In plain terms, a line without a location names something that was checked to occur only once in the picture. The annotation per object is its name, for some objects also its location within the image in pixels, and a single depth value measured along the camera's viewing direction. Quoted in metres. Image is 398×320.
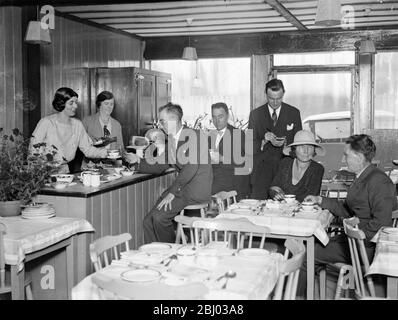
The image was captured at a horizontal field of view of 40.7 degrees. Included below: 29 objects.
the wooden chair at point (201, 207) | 5.11
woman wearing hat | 5.22
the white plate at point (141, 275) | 2.71
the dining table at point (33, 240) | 3.50
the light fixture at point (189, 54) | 9.12
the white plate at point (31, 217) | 4.11
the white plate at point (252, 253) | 3.20
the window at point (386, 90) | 9.44
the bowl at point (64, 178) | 4.69
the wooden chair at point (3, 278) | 3.47
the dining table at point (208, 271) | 2.66
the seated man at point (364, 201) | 4.02
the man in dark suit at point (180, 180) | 5.27
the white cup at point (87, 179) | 4.78
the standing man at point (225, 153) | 6.22
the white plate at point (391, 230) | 3.73
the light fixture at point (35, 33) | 6.16
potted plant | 4.13
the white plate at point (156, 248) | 3.28
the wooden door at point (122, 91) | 8.49
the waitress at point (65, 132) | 5.47
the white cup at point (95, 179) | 4.77
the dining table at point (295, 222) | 4.11
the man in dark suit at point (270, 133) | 6.34
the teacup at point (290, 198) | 4.89
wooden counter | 4.38
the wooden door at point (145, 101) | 8.76
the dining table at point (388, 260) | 3.04
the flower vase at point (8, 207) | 4.18
